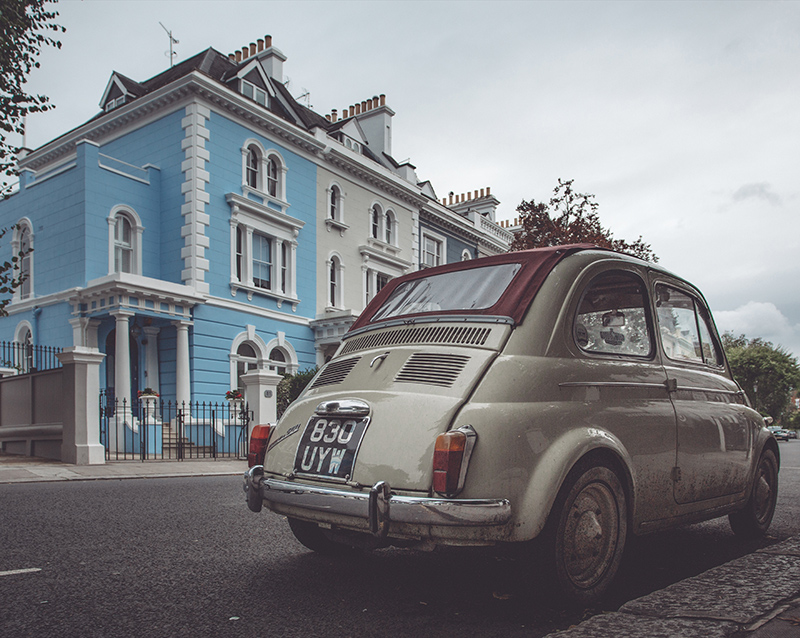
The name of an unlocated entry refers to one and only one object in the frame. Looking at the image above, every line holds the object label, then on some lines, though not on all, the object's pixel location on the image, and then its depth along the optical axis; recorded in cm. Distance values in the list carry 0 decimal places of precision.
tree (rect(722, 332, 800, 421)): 6259
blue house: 1969
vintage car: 308
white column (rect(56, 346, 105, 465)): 1266
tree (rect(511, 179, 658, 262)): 2633
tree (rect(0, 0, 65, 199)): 1168
